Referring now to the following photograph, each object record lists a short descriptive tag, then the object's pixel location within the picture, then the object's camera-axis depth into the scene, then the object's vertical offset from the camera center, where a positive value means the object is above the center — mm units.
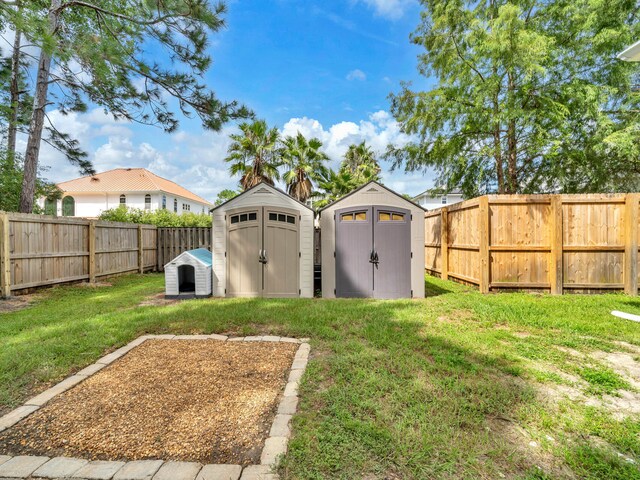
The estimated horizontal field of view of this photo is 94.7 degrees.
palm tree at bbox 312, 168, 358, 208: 15977 +2857
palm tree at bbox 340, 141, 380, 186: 18281 +5816
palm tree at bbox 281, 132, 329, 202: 15022 +3958
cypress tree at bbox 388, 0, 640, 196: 7953 +4243
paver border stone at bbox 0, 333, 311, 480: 1680 -1339
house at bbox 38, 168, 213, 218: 25844 +3989
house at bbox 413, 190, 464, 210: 30569 +3861
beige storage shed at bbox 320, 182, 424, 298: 6500 -204
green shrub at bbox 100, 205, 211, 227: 13492 +1058
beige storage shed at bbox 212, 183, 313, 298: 6574 -175
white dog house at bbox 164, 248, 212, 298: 6637 -879
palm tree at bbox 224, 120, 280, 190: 14227 +4174
